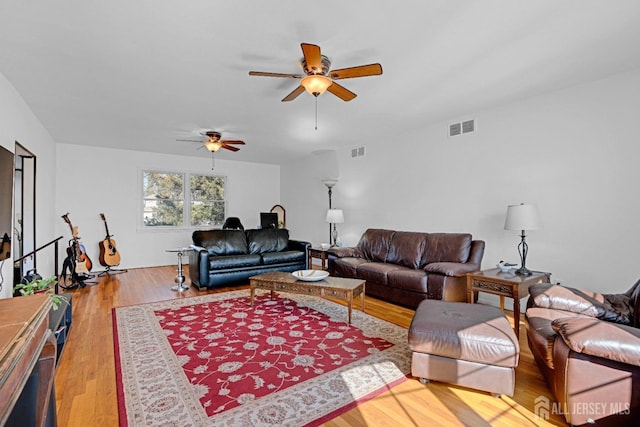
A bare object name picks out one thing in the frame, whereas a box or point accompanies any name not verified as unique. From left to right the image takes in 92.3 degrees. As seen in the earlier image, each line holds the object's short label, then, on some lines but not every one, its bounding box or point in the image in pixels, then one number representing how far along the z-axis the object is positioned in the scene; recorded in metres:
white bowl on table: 3.63
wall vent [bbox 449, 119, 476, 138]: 4.32
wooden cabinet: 0.87
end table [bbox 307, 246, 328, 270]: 5.56
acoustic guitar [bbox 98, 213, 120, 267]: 6.02
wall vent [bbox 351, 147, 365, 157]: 6.09
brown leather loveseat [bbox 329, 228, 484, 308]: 3.67
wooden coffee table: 3.35
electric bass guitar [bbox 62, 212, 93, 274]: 5.15
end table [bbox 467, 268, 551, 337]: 2.94
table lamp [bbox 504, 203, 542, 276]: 3.27
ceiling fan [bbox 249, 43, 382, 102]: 2.38
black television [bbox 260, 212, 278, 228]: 7.69
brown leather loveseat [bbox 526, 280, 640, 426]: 1.53
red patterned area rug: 1.88
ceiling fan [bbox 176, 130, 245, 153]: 5.04
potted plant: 2.00
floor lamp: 6.43
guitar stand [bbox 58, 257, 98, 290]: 5.03
